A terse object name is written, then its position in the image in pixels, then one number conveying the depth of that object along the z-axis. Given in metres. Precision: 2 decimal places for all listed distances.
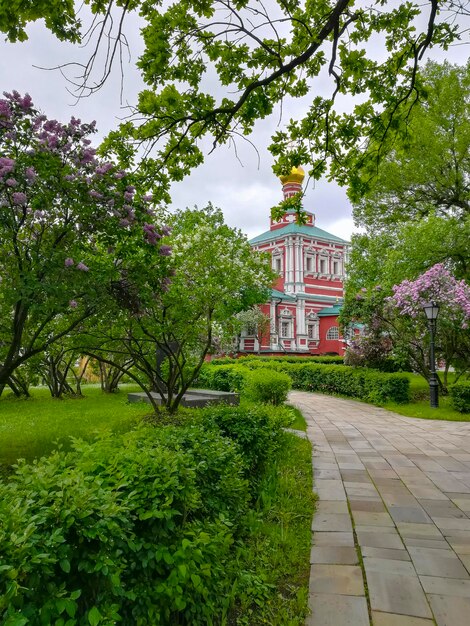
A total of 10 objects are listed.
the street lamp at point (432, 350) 11.66
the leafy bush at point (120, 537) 1.41
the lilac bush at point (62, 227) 4.21
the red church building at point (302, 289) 36.00
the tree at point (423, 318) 12.40
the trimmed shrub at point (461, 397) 10.79
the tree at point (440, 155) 18.56
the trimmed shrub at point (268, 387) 10.77
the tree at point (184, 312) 6.62
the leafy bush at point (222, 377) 13.10
